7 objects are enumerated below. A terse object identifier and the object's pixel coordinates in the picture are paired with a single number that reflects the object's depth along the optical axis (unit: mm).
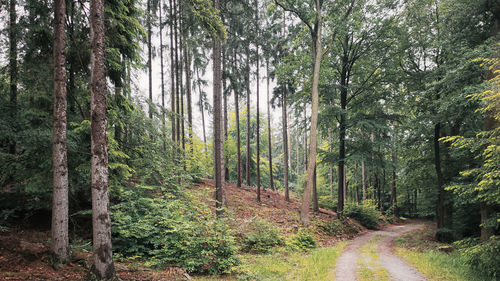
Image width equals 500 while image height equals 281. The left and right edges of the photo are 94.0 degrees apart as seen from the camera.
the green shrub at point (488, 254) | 5617
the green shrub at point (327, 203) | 24219
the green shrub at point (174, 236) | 6078
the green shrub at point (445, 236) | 13227
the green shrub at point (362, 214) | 18438
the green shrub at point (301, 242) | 9327
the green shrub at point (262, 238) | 8779
